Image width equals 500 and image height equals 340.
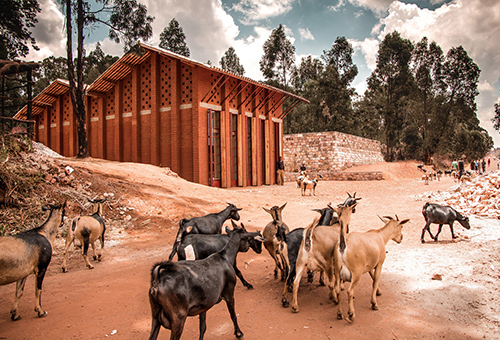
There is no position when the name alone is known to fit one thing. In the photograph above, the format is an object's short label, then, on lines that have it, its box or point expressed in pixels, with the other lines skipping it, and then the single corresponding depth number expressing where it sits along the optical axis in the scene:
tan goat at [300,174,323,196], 17.08
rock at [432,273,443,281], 4.95
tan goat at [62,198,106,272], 5.86
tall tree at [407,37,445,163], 40.91
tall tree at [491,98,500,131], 35.94
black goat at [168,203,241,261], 5.29
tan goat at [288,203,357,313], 4.08
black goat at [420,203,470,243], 7.01
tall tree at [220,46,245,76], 47.28
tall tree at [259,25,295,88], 45.38
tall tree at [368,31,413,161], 42.16
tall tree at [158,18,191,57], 40.28
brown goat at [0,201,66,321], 3.69
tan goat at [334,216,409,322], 3.80
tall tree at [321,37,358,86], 43.78
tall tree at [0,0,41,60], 19.03
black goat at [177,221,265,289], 4.48
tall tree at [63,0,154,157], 16.89
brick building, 18.34
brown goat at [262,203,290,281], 4.77
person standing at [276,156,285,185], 23.73
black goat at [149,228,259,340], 2.77
